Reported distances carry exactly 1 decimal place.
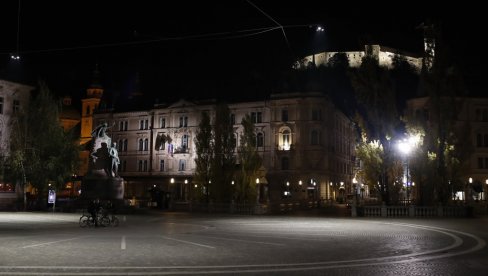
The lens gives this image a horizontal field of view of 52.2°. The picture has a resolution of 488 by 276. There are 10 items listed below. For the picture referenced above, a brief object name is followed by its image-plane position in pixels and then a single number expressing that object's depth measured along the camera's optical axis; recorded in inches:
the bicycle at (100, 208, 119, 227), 975.6
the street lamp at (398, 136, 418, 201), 1384.1
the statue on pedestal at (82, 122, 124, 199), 1519.4
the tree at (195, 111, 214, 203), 1863.9
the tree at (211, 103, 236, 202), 1803.6
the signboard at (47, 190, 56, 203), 1726.1
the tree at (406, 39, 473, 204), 1407.5
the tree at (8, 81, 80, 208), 1881.2
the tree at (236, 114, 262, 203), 1775.3
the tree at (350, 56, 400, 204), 1449.3
